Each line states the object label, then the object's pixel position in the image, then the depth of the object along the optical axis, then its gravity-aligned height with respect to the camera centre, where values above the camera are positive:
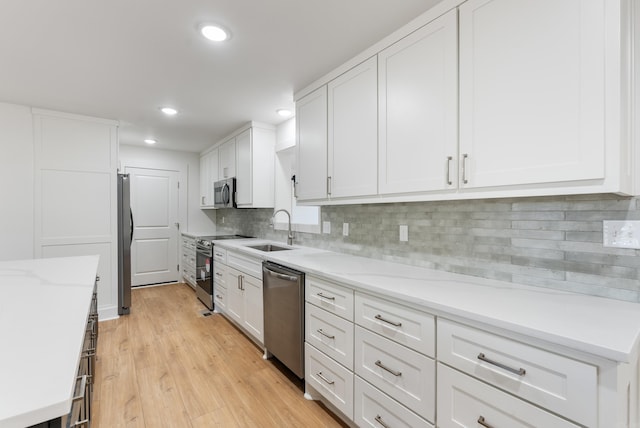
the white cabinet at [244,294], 2.67 -0.82
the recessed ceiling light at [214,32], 1.76 +1.09
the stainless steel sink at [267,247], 3.43 -0.40
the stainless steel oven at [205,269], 3.81 -0.75
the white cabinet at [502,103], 1.04 +0.48
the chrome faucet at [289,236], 3.33 -0.27
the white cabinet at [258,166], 3.59 +0.56
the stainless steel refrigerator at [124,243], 3.65 -0.38
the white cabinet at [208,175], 4.77 +0.63
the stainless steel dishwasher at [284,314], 2.09 -0.77
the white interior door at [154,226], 5.02 -0.23
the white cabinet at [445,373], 0.87 -0.61
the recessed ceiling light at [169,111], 3.14 +1.09
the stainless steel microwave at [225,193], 3.98 +0.27
